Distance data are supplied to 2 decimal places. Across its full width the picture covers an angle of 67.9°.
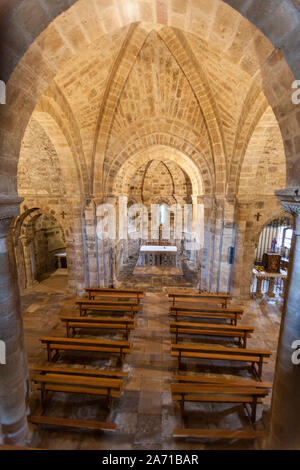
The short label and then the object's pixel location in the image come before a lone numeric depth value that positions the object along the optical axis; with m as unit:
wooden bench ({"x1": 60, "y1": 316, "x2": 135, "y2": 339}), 5.09
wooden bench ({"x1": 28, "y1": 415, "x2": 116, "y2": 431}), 3.19
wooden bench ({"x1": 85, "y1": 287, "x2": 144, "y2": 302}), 6.66
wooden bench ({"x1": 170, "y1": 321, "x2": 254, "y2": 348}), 4.88
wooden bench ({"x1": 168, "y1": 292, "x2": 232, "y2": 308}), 6.40
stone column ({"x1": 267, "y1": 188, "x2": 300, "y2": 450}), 2.58
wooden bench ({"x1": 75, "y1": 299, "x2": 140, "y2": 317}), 6.01
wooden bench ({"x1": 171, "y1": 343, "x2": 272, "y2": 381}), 4.05
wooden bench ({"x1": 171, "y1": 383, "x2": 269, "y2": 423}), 3.38
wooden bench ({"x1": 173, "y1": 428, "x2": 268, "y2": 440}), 3.10
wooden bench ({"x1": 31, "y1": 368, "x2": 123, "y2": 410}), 3.50
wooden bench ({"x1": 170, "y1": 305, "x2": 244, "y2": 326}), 5.62
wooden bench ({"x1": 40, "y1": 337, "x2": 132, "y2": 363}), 4.31
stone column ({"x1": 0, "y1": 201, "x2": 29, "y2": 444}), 2.74
